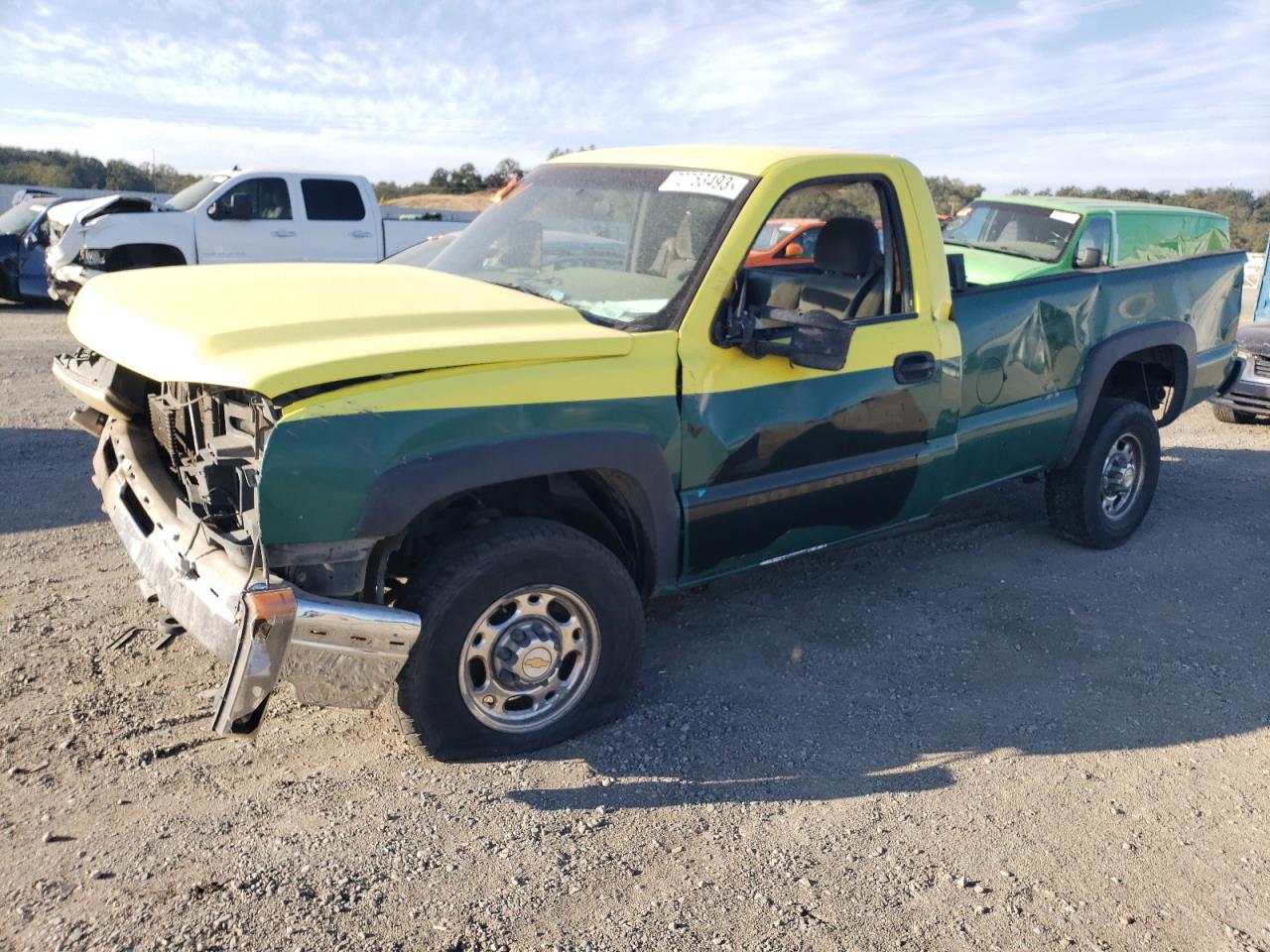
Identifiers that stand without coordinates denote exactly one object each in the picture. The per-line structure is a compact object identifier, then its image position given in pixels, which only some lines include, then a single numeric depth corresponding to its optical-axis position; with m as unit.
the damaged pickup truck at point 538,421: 2.96
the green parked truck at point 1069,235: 10.12
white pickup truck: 12.88
